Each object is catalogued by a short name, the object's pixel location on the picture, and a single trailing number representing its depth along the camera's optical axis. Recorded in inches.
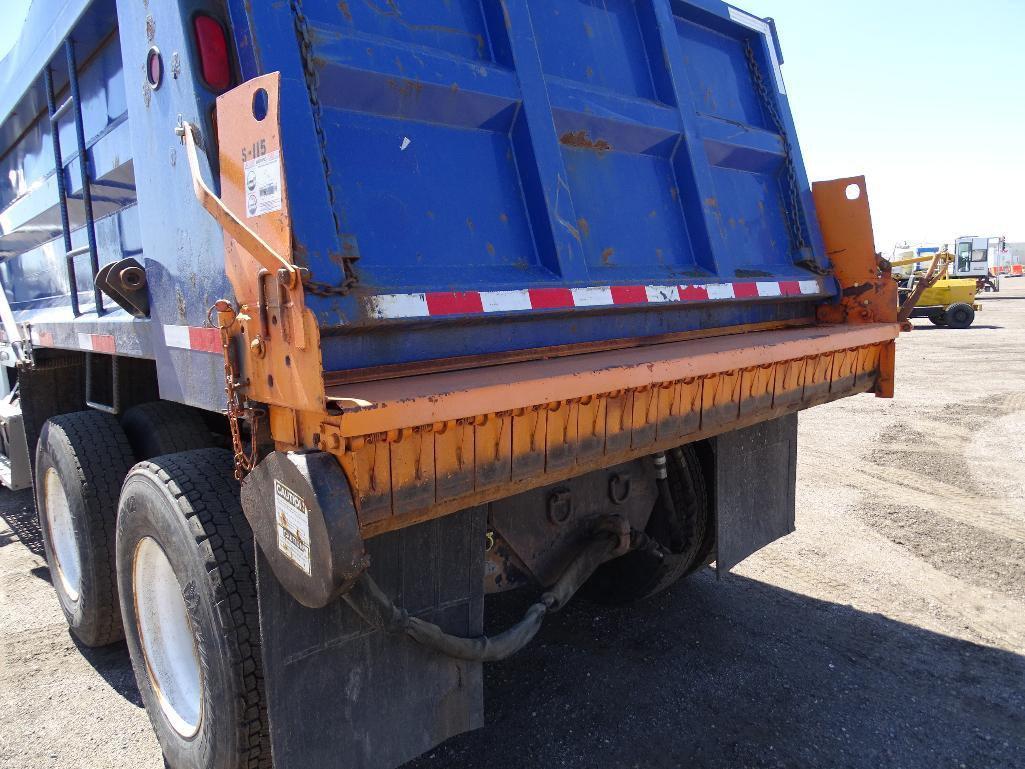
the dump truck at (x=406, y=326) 66.6
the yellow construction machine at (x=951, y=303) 788.0
